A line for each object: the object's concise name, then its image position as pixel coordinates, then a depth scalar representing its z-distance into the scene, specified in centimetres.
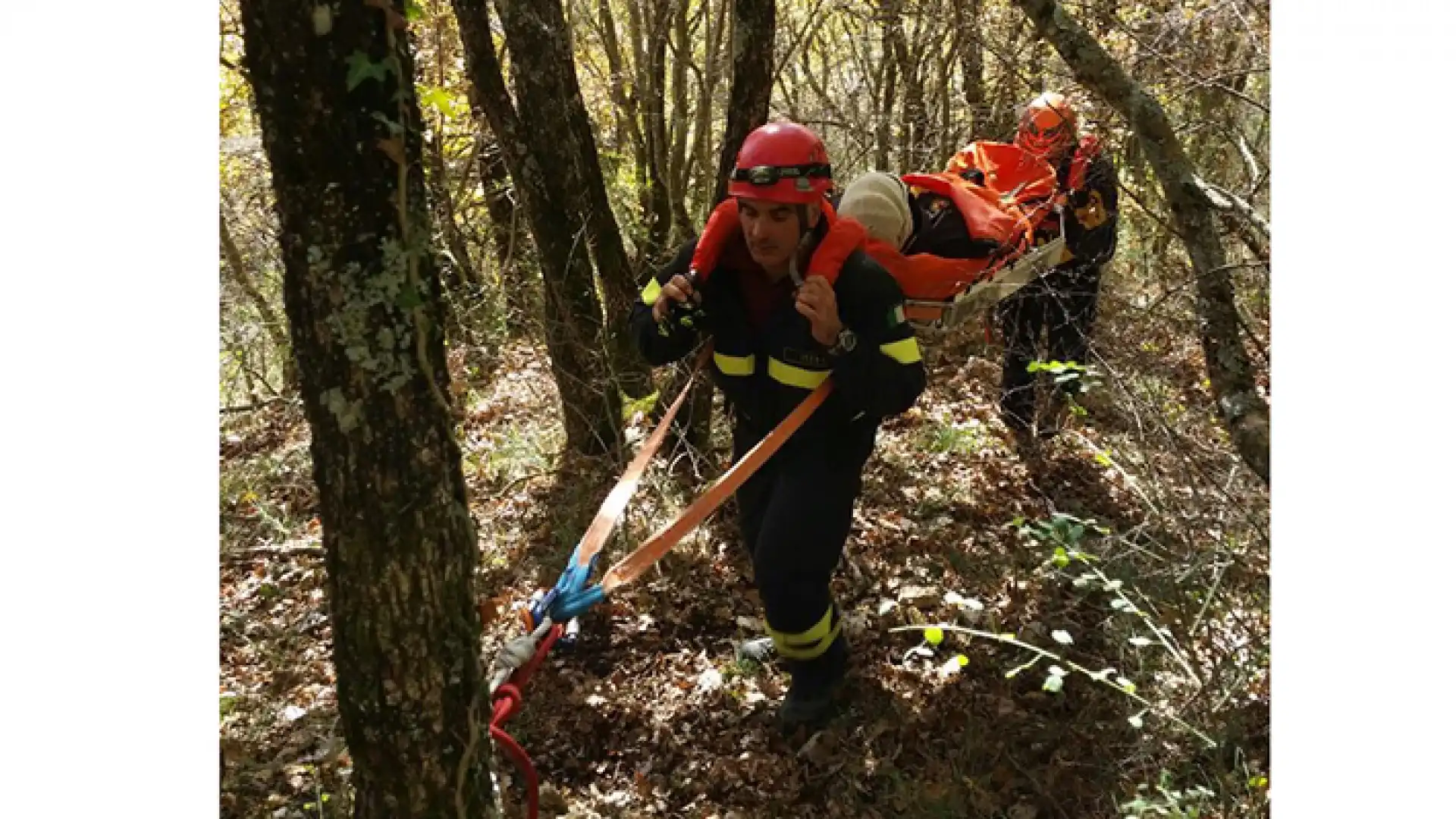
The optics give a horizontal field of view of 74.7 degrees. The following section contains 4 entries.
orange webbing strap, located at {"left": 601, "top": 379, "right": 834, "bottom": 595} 280
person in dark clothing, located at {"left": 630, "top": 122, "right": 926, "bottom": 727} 339
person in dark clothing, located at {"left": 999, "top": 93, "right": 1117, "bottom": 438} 495
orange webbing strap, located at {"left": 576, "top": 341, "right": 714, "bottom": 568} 275
